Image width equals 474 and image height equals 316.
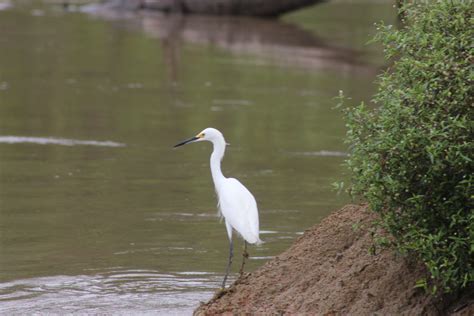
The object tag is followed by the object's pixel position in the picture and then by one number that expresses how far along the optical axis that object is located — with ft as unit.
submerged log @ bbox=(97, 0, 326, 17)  242.58
